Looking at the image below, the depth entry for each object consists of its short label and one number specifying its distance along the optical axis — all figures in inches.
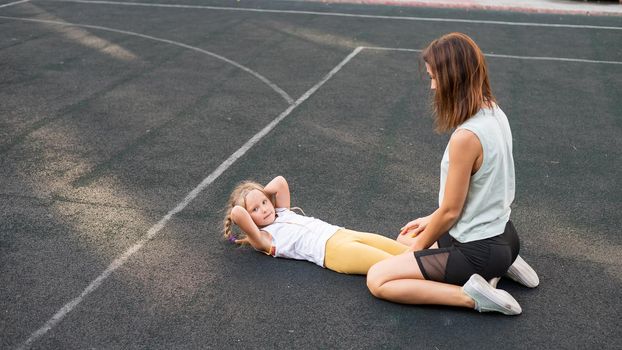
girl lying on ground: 183.8
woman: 156.6
